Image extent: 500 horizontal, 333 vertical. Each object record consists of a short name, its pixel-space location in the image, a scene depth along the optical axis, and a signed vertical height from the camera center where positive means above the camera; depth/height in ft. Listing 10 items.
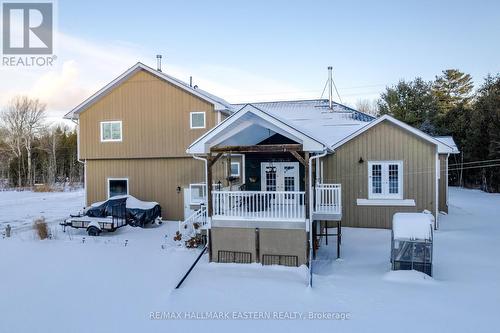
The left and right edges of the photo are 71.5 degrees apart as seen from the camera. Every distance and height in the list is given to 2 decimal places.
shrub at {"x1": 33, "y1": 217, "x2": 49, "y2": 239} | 39.75 -7.27
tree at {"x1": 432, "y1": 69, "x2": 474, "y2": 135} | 114.73 +25.61
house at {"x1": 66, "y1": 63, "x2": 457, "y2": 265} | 29.63 +0.36
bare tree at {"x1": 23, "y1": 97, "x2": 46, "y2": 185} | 117.80 +16.19
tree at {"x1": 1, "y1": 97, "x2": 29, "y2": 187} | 119.55 +15.02
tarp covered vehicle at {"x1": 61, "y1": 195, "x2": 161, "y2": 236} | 42.52 -6.48
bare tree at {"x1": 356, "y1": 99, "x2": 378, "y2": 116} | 160.19 +27.84
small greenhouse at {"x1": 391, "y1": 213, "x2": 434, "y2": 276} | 25.50 -5.99
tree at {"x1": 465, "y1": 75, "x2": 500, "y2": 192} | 83.66 +7.76
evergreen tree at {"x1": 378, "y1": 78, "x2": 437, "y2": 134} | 107.14 +19.34
